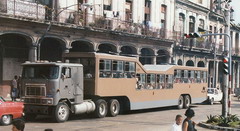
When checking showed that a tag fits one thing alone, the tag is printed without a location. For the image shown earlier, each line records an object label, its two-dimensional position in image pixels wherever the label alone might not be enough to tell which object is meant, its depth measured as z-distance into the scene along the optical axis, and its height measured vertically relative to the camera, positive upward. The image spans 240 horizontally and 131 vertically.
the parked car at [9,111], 15.86 -1.83
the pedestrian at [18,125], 6.59 -0.99
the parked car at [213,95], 33.95 -2.46
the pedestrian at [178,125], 8.75 -1.31
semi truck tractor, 17.44 -1.02
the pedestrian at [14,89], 23.88 -1.36
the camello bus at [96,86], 17.64 -0.96
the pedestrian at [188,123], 8.91 -1.29
